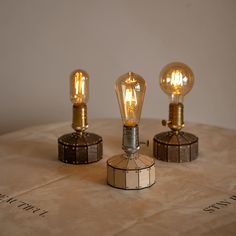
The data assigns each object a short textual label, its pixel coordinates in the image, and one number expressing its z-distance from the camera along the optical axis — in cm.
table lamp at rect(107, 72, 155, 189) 132
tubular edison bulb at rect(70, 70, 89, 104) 165
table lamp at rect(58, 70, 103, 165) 154
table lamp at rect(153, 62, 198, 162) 155
